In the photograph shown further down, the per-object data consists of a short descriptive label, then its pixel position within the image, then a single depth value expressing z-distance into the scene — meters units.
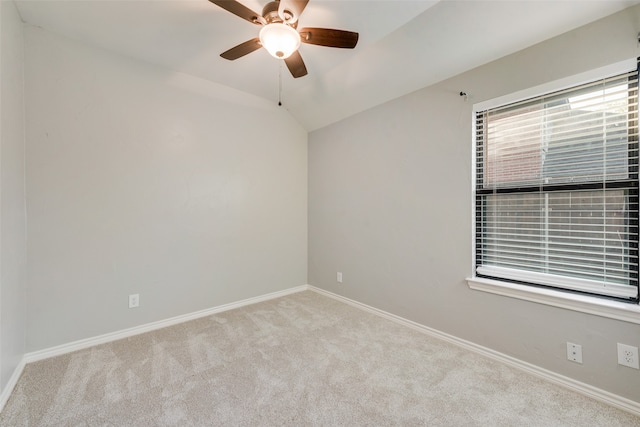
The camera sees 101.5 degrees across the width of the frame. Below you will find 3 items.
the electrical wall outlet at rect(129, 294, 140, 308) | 2.44
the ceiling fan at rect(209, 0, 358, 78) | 1.47
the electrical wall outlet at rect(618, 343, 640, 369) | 1.51
